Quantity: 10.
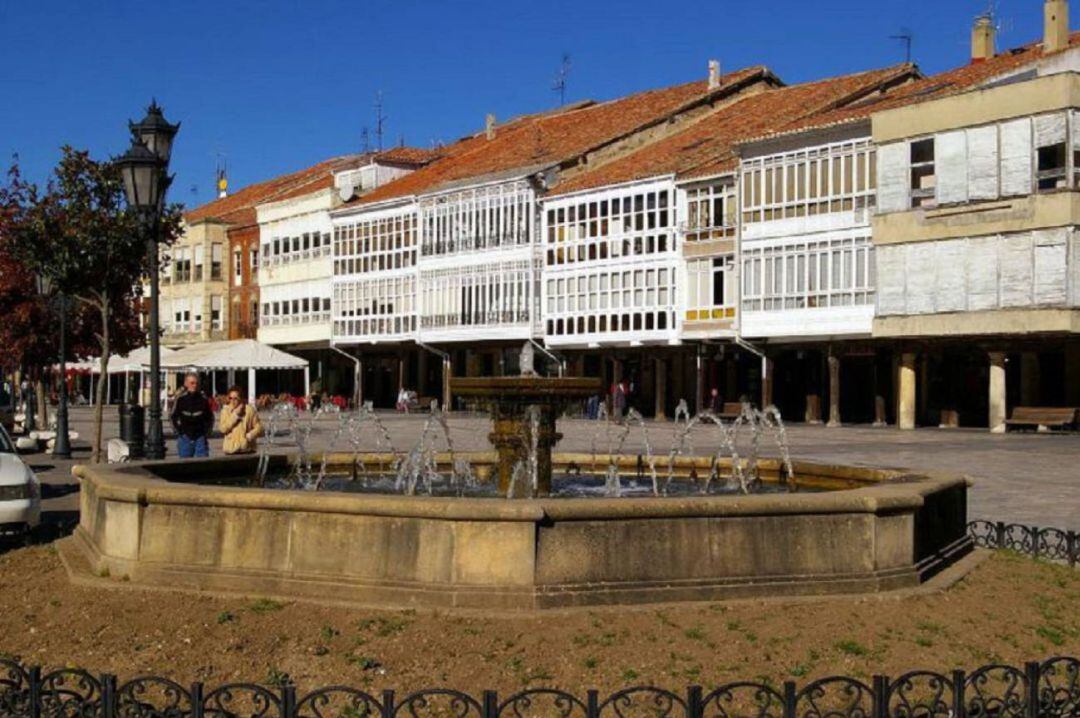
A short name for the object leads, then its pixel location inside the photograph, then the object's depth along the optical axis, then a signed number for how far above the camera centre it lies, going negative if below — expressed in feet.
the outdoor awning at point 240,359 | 144.56 +0.83
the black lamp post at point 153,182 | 51.67 +6.68
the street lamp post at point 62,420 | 92.79 -3.55
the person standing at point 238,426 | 55.11 -2.30
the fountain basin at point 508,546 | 29.99 -3.91
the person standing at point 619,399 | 165.68 -3.59
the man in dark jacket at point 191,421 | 61.72 -2.36
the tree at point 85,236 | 83.51 +7.59
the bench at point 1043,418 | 129.59 -4.30
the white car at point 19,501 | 44.75 -4.29
